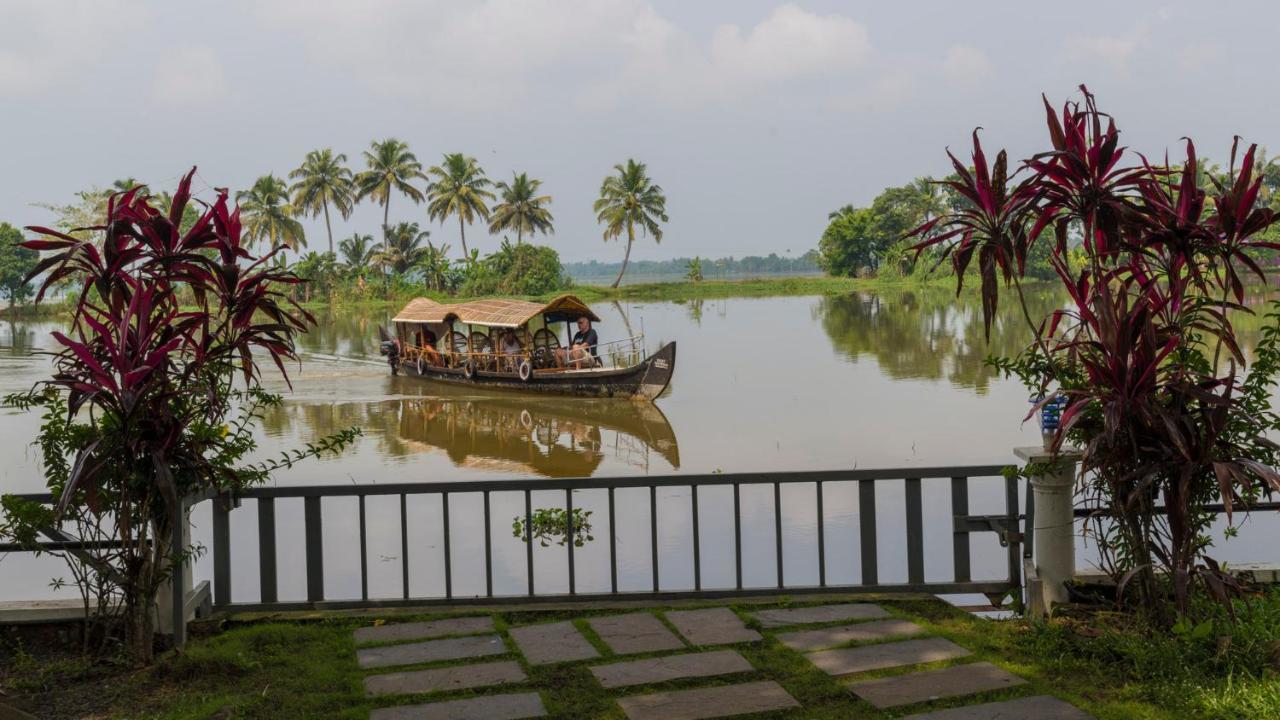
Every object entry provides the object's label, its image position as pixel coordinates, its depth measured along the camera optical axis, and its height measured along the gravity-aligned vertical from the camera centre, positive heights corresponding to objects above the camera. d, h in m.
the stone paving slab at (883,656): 4.38 -1.18
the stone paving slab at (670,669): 4.29 -1.18
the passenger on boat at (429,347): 24.67 +0.09
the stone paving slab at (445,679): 4.26 -1.19
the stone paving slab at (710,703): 3.94 -1.20
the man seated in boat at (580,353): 22.06 -0.10
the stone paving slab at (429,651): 4.59 -1.17
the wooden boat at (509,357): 20.81 -0.15
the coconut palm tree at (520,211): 64.31 +7.45
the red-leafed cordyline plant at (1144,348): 4.35 -0.05
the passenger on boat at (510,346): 22.78 +0.06
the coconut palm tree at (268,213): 62.47 +7.41
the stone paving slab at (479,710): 3.98 -1.21
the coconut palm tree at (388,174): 63.47 +9.46
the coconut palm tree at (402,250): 62.06 +5.28
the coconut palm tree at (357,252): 63.03 +5.31
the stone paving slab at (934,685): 4.05 -1.19
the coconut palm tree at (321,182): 64.44 +9.21
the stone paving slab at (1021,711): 3.84 -1.21
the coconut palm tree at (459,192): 61.22 +8.14
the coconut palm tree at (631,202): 64.75 +7.87
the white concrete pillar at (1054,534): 4.92 -0.81
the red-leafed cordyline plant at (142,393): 4.42 -0.13
